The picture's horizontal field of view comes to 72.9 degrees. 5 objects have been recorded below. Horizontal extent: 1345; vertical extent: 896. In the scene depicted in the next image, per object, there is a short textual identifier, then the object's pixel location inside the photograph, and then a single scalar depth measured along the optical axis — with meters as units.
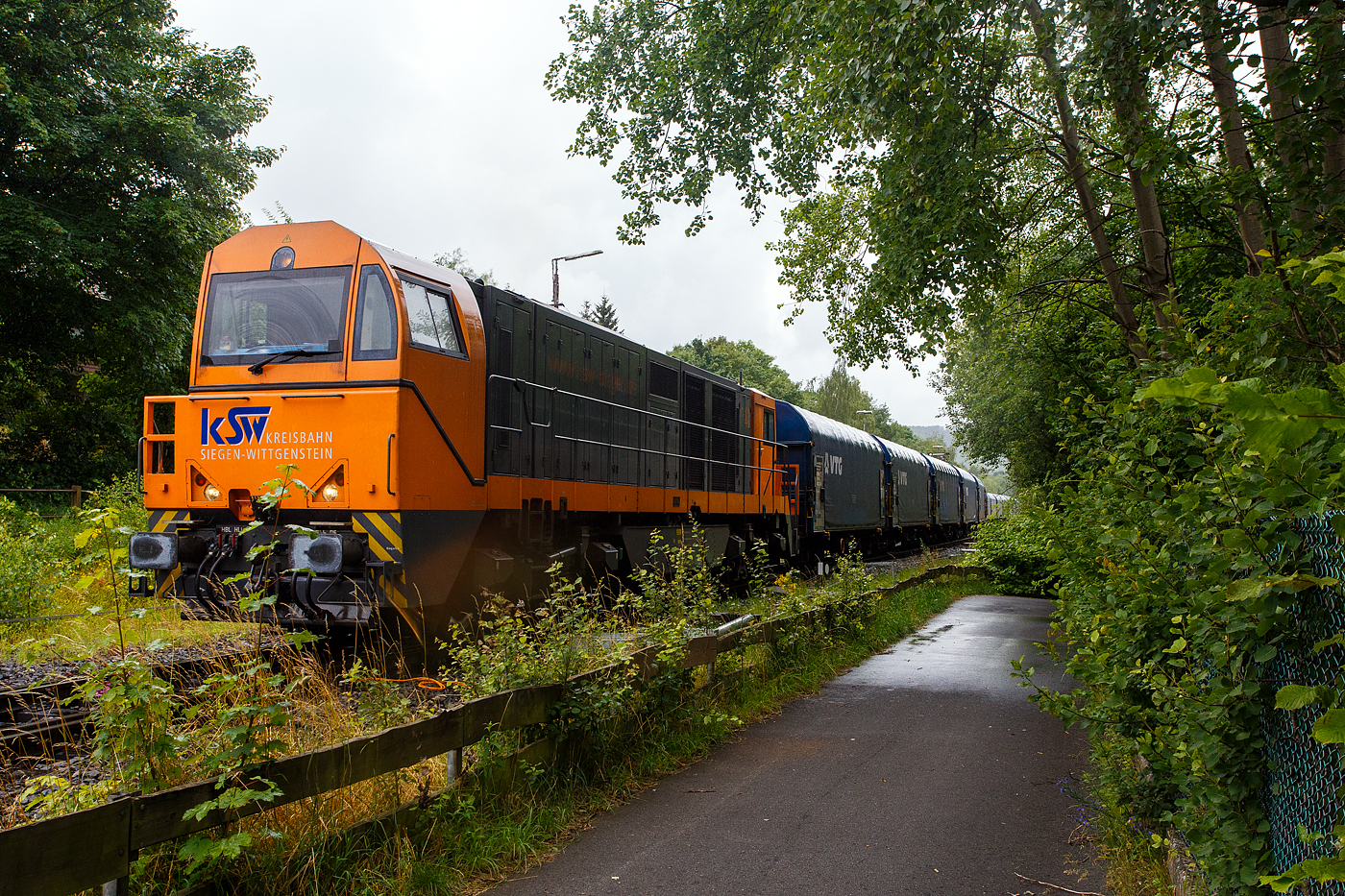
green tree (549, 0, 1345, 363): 6.40
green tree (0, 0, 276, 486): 19.61
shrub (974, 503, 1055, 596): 18.39
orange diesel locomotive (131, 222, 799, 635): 7.65
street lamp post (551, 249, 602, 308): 21.50
